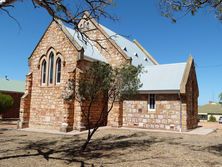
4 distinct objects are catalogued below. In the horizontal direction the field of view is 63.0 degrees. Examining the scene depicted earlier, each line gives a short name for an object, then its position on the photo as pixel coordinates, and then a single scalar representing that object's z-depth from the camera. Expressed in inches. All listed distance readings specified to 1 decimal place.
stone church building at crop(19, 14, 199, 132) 581.0
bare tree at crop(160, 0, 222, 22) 288.9
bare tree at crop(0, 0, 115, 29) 229.0
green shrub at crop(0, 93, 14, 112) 812.2
